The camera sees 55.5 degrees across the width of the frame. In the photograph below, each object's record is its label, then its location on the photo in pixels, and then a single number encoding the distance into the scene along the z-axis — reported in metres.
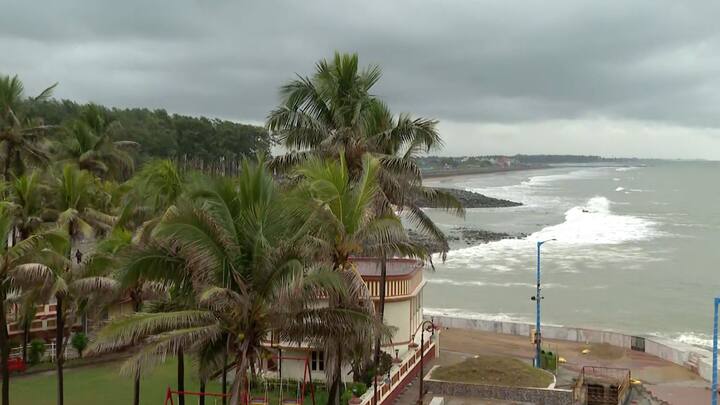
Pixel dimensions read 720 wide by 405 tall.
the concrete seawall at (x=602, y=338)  29.58
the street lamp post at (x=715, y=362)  19.72
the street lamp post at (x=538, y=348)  27.86
